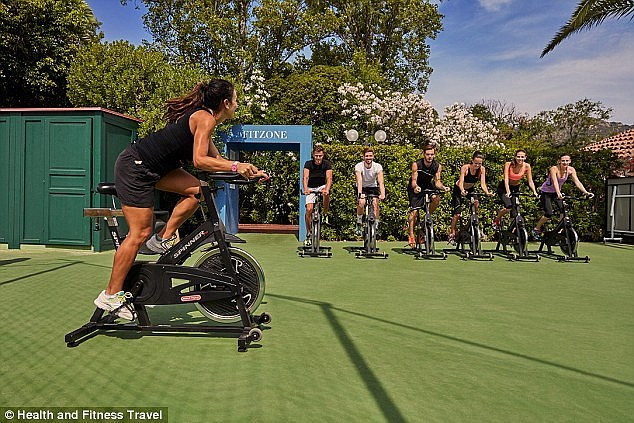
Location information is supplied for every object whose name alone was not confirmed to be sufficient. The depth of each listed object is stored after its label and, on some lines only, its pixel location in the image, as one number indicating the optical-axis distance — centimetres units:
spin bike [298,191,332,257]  898
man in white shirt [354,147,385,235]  919
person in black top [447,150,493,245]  934
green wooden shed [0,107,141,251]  935
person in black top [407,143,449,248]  944
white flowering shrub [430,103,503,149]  2098
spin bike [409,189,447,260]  896
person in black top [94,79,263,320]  368
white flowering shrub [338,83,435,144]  2028
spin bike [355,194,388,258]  899
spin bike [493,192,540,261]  904
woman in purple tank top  924
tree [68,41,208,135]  1216
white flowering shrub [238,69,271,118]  1875
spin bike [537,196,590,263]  905
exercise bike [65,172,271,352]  375
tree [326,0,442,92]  3139
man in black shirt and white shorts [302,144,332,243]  932
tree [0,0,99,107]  1814
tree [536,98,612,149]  3266
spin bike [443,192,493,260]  902
